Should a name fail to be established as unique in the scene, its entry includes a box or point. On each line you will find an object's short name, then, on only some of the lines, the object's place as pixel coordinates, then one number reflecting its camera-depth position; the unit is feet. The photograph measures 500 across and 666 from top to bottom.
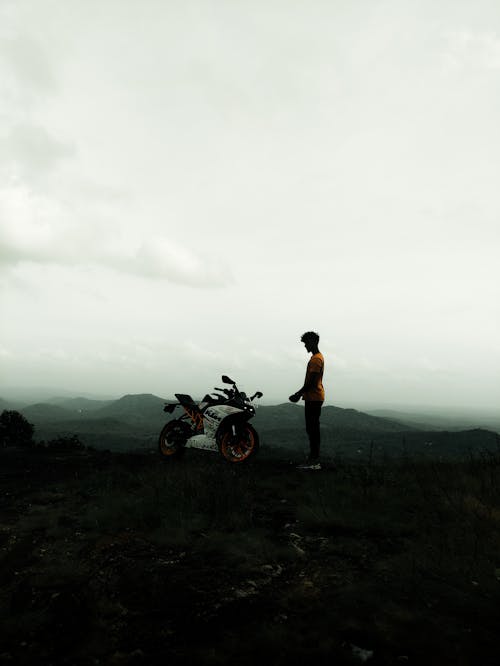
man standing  29.89
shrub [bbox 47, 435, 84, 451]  45.67
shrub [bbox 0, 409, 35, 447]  64.69
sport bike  29.48
